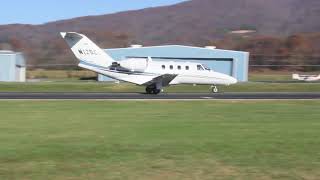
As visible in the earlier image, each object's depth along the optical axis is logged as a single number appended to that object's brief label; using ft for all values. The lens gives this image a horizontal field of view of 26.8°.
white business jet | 135.44
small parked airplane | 275.90
